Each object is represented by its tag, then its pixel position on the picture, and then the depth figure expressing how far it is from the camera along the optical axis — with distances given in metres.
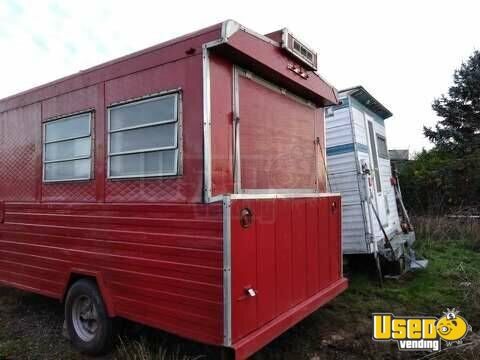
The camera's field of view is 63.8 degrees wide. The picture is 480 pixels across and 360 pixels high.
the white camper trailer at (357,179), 6.24
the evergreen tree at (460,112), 16.73
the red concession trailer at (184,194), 2.96
